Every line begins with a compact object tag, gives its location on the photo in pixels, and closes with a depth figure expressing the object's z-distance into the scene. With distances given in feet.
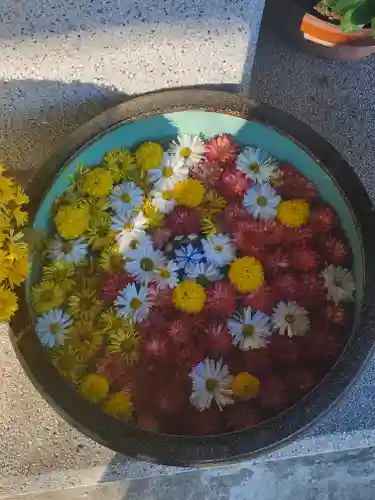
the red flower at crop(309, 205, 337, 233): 3.13
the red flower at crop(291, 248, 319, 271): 3.09
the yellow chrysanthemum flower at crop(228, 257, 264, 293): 3.05
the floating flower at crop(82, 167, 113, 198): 3.14
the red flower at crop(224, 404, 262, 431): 2.90
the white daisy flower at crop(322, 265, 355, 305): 3.05
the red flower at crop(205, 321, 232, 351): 3.04
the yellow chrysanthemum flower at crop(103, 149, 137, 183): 3.20
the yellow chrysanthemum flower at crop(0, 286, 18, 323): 2.68
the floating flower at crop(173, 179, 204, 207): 3.18
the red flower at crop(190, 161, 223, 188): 3.22
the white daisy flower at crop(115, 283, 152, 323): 3.08
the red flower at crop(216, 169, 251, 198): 3.19
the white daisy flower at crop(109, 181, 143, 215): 3.18
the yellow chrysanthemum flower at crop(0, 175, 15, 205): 2.53
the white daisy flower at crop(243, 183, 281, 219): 3.19
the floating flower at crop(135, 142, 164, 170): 3.20
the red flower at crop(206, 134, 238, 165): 3.25
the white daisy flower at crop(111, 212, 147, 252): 3.16
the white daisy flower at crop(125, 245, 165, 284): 3.12
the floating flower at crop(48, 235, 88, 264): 3.12
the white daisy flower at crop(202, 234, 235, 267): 3.13
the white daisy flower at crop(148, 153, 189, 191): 3.21
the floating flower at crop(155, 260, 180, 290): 3.09
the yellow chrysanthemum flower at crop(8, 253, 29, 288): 2.63
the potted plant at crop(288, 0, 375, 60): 3.42
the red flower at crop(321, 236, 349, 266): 3.09
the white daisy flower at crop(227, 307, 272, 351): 3.06
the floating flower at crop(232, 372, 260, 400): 2.98
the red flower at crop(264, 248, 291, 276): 3.10
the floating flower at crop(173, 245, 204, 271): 3.12
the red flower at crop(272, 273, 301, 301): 3.08
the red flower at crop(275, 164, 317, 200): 3.21
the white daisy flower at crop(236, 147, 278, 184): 3.24
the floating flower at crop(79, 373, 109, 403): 2.97
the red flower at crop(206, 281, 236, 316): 3.05
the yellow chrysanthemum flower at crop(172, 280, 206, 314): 3.04
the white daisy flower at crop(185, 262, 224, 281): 3.11
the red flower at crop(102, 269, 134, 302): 3.09
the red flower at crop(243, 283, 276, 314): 3.07
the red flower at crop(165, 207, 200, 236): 3.18
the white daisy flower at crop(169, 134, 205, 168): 3.26
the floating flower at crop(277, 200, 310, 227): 3.14
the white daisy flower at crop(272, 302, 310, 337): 3.07
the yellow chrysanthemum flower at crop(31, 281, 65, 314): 3.03
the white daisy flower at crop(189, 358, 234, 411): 3.01
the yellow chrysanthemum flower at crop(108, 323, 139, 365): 3.05
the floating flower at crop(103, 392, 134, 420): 2.95
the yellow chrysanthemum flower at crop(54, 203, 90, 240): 3.07
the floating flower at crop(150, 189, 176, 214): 3.20
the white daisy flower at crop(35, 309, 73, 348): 3.01
